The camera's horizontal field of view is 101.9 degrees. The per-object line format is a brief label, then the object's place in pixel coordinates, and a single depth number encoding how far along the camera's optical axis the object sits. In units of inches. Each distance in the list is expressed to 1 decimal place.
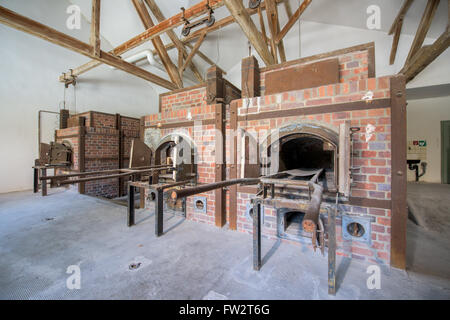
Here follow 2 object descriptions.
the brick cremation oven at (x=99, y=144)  188.2
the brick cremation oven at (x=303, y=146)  63.3
